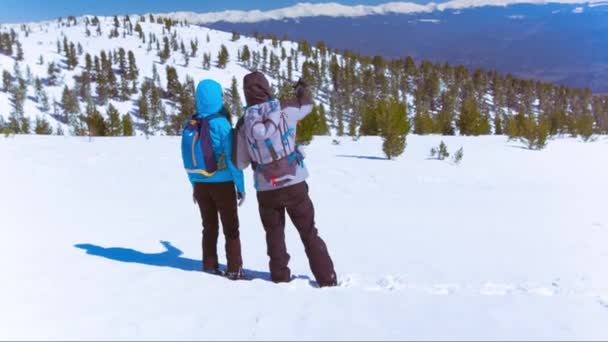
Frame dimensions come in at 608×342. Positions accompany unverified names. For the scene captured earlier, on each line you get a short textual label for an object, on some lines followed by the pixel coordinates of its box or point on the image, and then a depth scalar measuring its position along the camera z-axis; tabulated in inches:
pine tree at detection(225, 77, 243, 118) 2980.3
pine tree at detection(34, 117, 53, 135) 1212.8
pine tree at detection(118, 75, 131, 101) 3250.5
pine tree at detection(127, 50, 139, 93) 3457.4
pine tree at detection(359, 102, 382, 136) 1022.4
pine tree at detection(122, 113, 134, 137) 1306.5
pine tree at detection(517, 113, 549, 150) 609.6
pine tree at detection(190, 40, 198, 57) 4357.8
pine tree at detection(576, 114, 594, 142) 870.9
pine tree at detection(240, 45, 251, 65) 4327.0
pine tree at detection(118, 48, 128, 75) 3526.6
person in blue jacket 146.7
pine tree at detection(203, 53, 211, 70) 4094.5
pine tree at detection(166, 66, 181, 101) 3351.4
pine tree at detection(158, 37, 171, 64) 4045.8
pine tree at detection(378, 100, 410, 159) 506.3
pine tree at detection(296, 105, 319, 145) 606.2
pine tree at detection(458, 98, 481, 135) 1066.1
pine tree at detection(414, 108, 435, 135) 1287.8
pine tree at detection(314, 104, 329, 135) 1328.5
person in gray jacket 136.6
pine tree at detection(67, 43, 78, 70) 3501.5
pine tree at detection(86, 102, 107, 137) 778.4
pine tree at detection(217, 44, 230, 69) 4095.5
